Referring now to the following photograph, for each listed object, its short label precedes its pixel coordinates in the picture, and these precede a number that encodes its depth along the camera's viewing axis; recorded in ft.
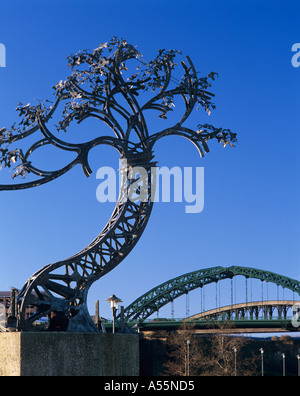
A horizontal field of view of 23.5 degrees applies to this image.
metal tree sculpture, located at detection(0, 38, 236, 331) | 92.84
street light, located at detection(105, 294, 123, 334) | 101.86
